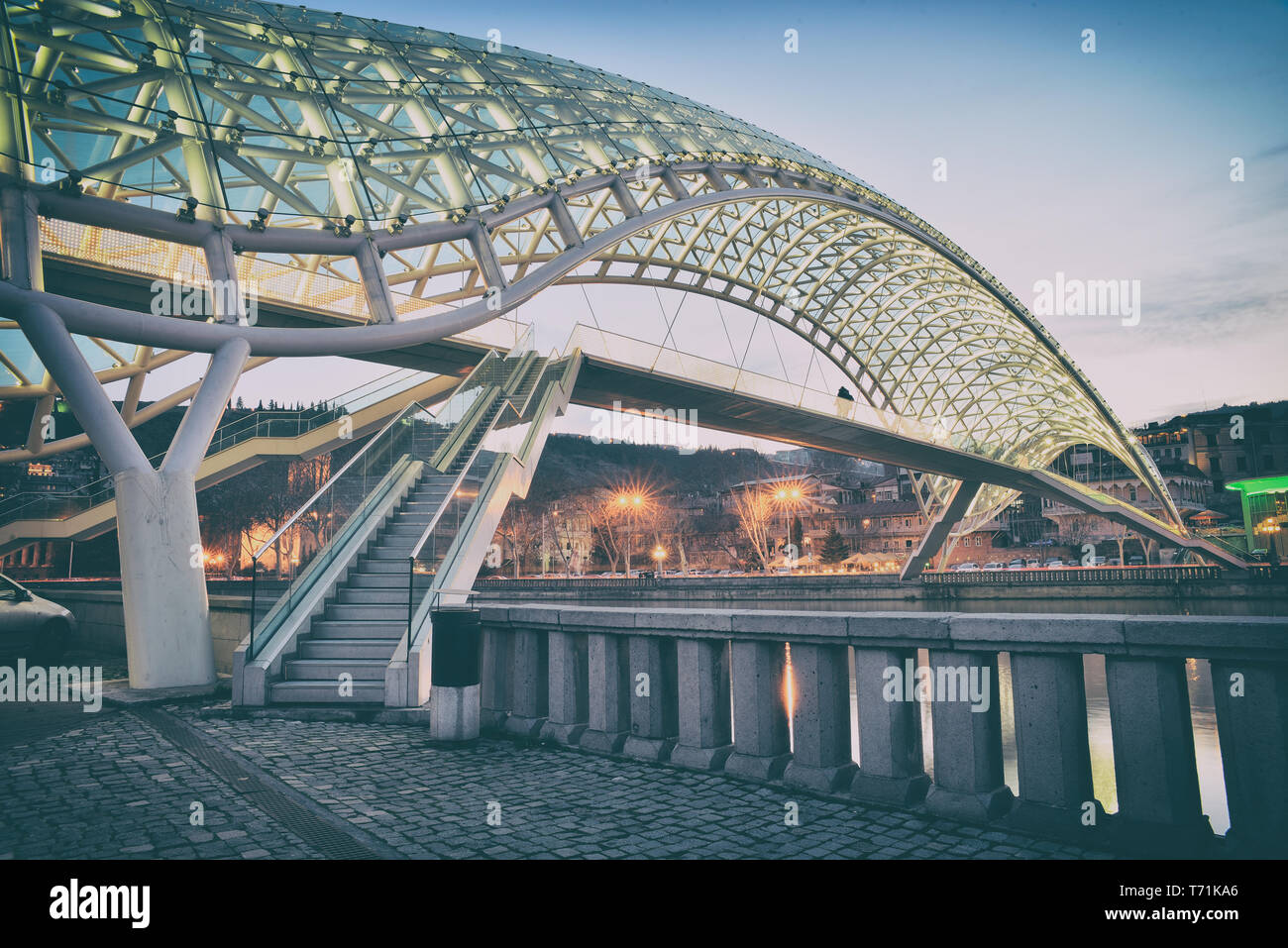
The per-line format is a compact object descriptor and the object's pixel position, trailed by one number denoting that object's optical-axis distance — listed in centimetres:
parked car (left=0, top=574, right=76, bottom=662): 1477
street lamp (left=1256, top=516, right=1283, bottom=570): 5183
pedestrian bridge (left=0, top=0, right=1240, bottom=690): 1276
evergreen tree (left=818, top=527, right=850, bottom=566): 7894
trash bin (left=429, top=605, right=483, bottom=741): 858
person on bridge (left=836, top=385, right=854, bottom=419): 3681
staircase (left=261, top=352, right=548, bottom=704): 1059
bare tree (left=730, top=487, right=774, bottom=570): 6668
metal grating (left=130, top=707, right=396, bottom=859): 504
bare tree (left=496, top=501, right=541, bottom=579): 7376
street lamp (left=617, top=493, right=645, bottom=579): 7369
